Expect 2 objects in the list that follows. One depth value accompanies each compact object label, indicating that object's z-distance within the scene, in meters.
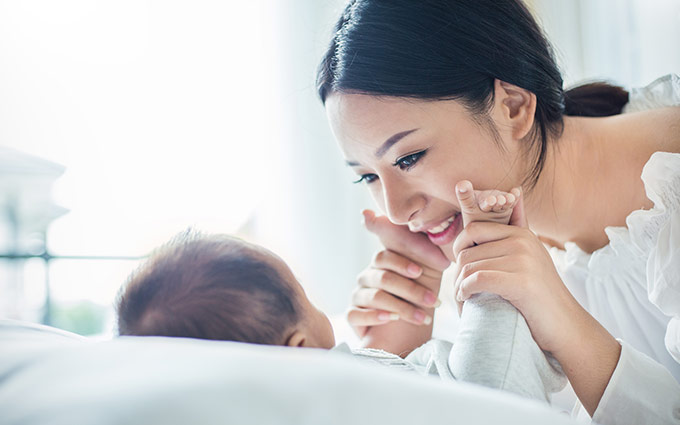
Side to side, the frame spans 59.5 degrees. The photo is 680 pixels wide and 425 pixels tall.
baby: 0.62
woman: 0.74
